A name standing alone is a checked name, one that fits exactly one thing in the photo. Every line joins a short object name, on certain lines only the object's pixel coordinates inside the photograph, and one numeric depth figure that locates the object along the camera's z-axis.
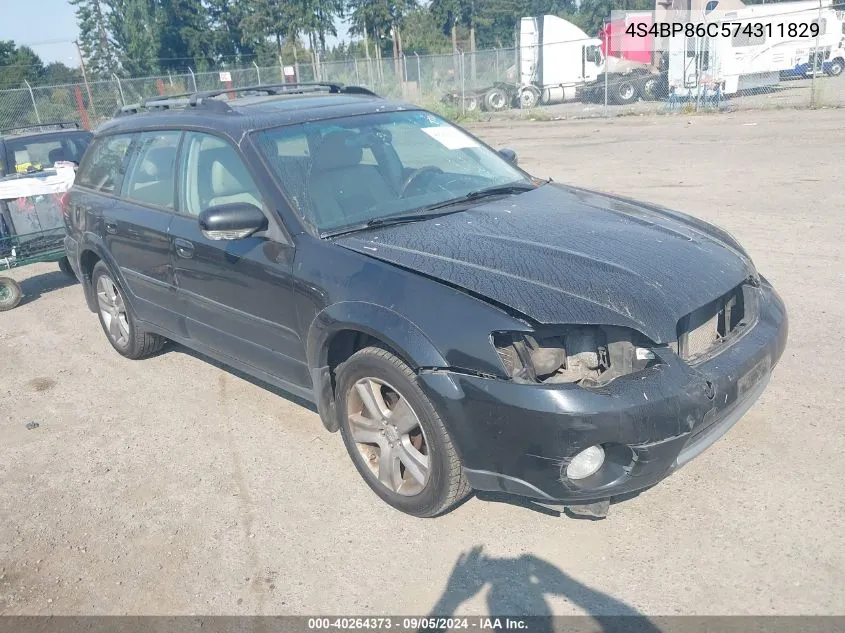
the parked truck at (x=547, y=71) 27.75
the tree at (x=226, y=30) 65.75
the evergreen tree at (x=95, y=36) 70.75
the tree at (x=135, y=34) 61.25
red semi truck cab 26.31
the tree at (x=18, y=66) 51.32
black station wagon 2.77
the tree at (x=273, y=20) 56.41
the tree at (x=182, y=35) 64.69
